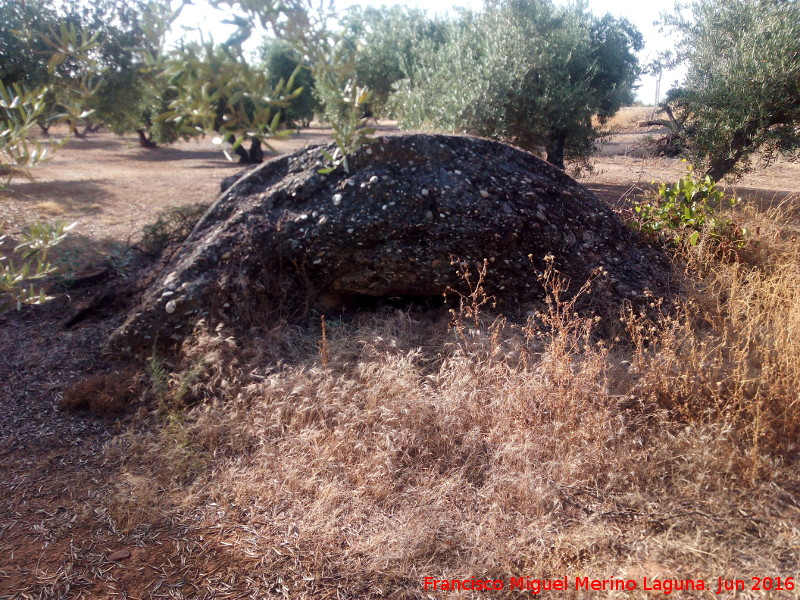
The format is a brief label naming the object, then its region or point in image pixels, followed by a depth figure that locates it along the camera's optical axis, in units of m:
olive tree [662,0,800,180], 7.04
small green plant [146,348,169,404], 3.64
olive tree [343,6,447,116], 11.80
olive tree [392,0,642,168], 8.50
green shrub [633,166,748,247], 5.00
